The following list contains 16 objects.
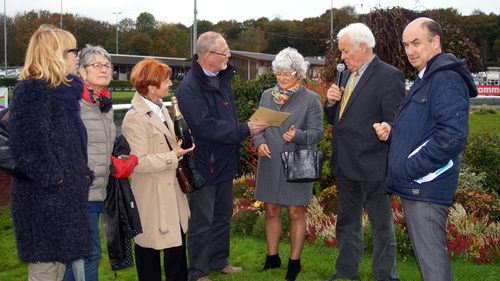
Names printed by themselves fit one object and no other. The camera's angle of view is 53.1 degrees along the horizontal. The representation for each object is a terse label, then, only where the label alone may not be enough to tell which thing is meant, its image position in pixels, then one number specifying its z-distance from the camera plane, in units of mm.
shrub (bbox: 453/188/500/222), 5887
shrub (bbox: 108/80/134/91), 55125
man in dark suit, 4289
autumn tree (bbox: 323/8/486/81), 7590
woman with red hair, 3990
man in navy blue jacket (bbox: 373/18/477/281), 3197
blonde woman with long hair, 3102
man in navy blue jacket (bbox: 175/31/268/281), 4578
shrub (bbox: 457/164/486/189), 6781
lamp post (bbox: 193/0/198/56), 25688
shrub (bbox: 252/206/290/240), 6121
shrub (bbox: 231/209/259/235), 6465
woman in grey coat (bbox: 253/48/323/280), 4758
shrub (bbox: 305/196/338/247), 5863
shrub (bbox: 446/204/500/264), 5164
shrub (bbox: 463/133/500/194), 7395
